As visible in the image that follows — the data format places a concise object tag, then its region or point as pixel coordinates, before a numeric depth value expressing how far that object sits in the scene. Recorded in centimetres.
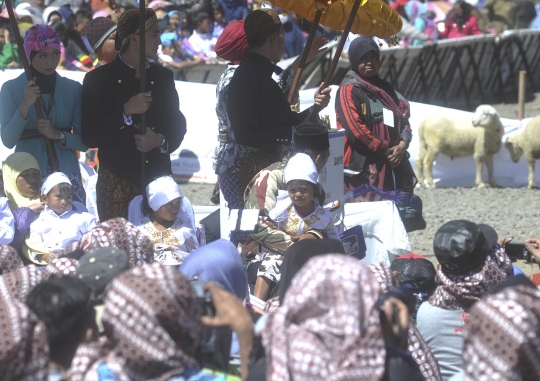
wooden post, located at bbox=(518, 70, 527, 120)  2658
